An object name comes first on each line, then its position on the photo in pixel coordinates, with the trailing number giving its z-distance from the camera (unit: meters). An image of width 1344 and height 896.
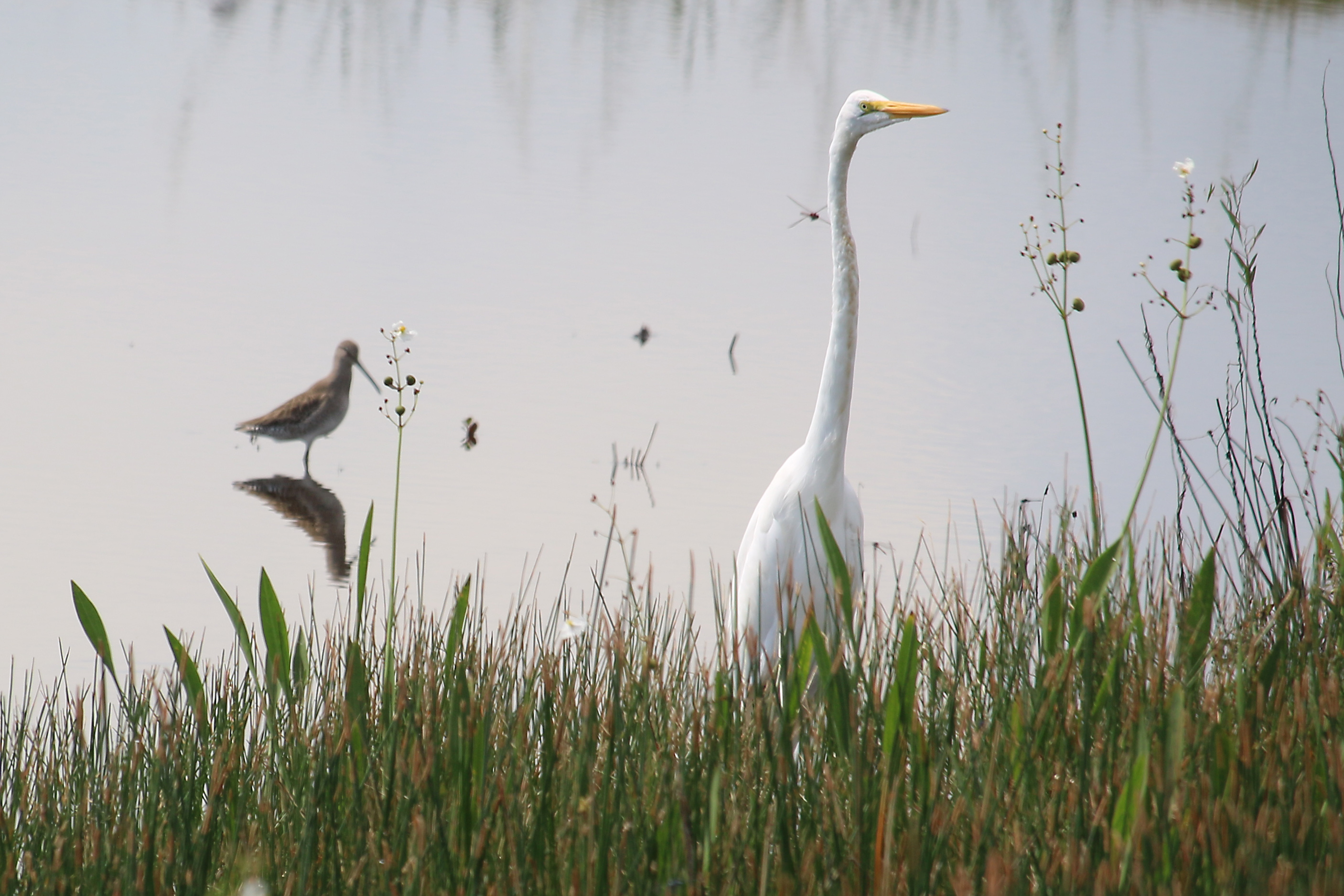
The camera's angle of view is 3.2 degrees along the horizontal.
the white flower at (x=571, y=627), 35.78
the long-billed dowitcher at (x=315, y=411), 41.11
